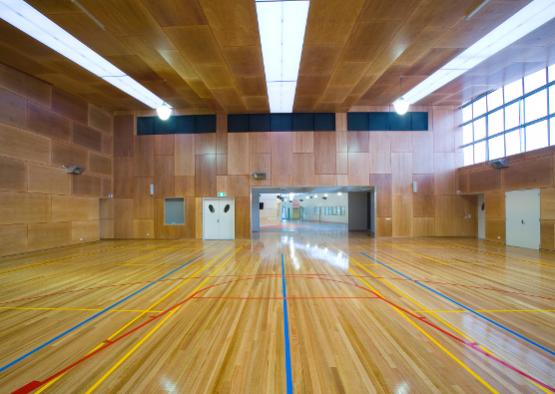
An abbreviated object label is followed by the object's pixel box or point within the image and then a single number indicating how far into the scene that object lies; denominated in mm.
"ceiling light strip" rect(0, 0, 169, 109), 6242
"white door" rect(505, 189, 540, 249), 9359
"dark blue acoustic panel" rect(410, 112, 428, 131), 12852
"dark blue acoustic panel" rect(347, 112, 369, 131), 12844
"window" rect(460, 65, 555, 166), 9086
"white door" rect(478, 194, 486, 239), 12227
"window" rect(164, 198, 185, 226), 13023
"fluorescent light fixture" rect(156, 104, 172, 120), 10086
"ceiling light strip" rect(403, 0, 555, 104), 6469
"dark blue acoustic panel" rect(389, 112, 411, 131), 12867
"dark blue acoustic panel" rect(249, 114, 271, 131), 12883
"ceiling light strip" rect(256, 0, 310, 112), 6125
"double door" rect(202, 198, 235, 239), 12984
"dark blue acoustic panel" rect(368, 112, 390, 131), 12844
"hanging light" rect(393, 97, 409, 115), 9195
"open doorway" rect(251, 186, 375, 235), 16844
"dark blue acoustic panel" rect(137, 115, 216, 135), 12930
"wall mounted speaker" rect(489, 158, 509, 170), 10289
